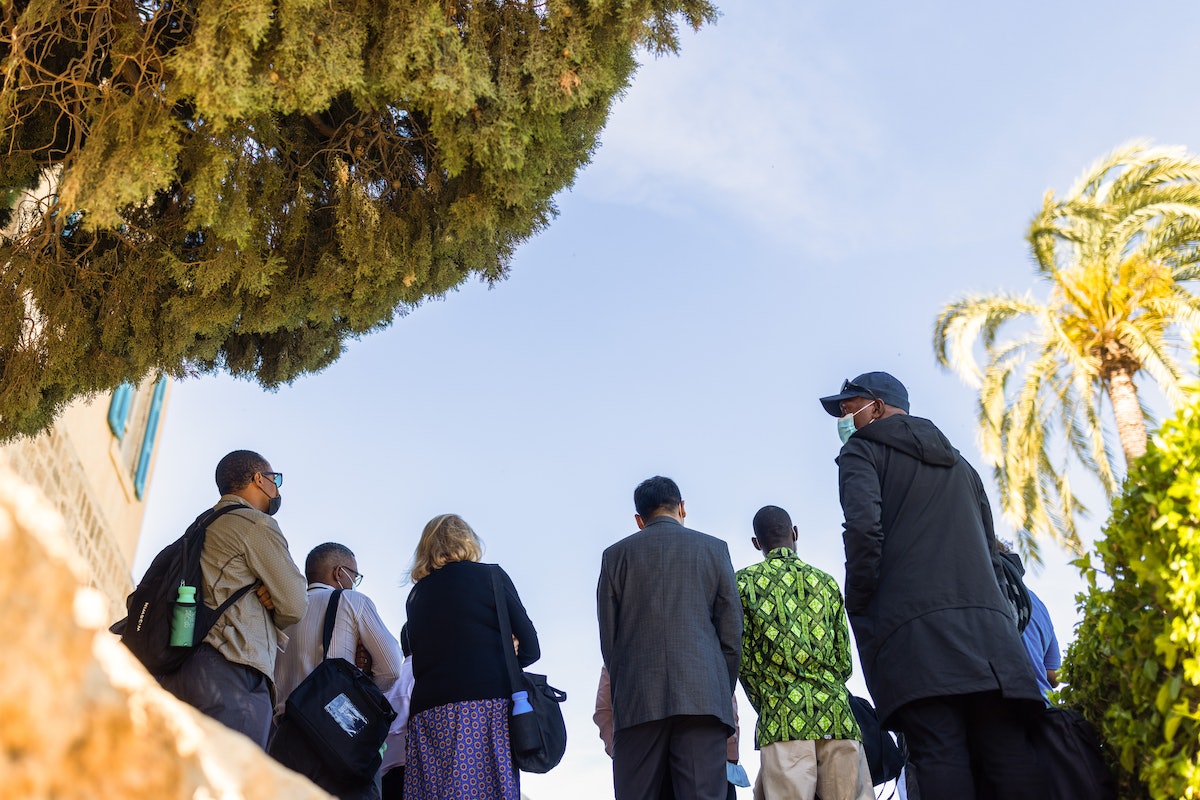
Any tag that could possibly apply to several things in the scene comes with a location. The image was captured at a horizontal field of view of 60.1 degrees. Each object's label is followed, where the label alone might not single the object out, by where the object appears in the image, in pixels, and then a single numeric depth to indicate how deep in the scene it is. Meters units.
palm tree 13.40
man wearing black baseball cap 3.96
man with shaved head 5.04
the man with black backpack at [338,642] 5.38
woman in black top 4.77
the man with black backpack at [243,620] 4.40
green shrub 3.49
